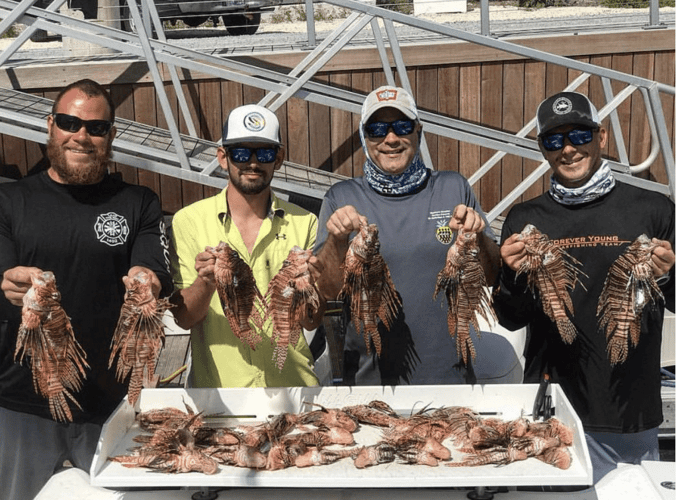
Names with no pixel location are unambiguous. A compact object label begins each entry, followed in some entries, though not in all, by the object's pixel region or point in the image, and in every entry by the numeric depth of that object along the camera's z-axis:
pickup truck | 11.20
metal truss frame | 6.33
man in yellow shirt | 3.97
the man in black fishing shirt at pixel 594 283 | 3.70
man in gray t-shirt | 3.79
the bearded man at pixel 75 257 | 3.75
